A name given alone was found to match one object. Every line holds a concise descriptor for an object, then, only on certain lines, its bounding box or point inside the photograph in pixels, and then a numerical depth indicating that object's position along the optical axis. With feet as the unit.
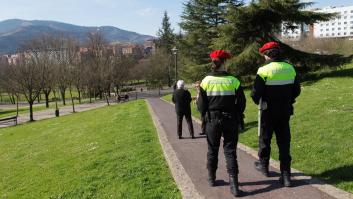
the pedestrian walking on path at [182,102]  39.17
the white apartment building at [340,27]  465.88
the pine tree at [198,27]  122.62
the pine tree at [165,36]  275.39
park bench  115.34
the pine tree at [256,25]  76.64
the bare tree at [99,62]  186.50
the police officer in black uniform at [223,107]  20.43
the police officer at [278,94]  20.85
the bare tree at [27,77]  135.03
